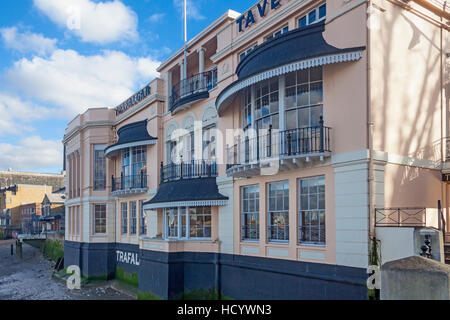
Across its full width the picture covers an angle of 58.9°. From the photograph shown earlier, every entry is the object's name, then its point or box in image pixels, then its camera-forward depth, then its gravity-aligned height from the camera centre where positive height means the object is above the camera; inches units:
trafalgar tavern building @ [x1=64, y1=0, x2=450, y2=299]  415.2 +46.9
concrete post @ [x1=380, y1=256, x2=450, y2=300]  128.3 -31.1
